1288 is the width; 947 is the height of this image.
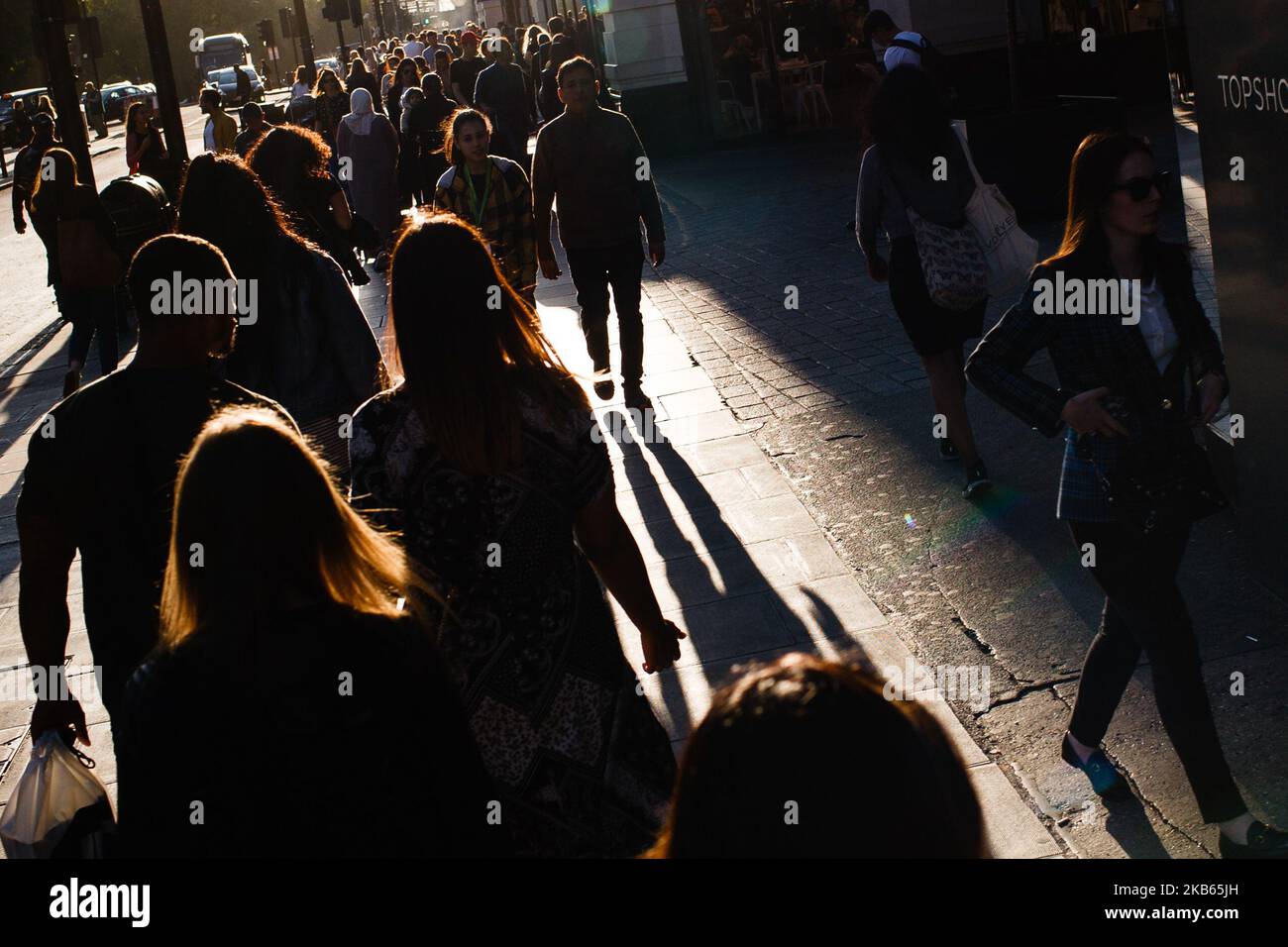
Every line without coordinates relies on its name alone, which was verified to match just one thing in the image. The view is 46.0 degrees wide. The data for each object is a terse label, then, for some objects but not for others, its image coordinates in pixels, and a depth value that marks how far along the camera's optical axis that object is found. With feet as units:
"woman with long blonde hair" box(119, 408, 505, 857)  6.82
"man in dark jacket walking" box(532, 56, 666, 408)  28.12
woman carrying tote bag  21.07
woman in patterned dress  9.77
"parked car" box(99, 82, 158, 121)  199.00
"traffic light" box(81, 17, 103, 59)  66.28
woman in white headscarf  44.32
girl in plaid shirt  26.68
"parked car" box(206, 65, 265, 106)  177.47
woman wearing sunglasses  12.16
